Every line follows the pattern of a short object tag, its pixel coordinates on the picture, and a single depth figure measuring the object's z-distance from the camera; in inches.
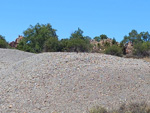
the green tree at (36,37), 1833.2
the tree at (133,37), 2234.3
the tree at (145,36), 2411.8
